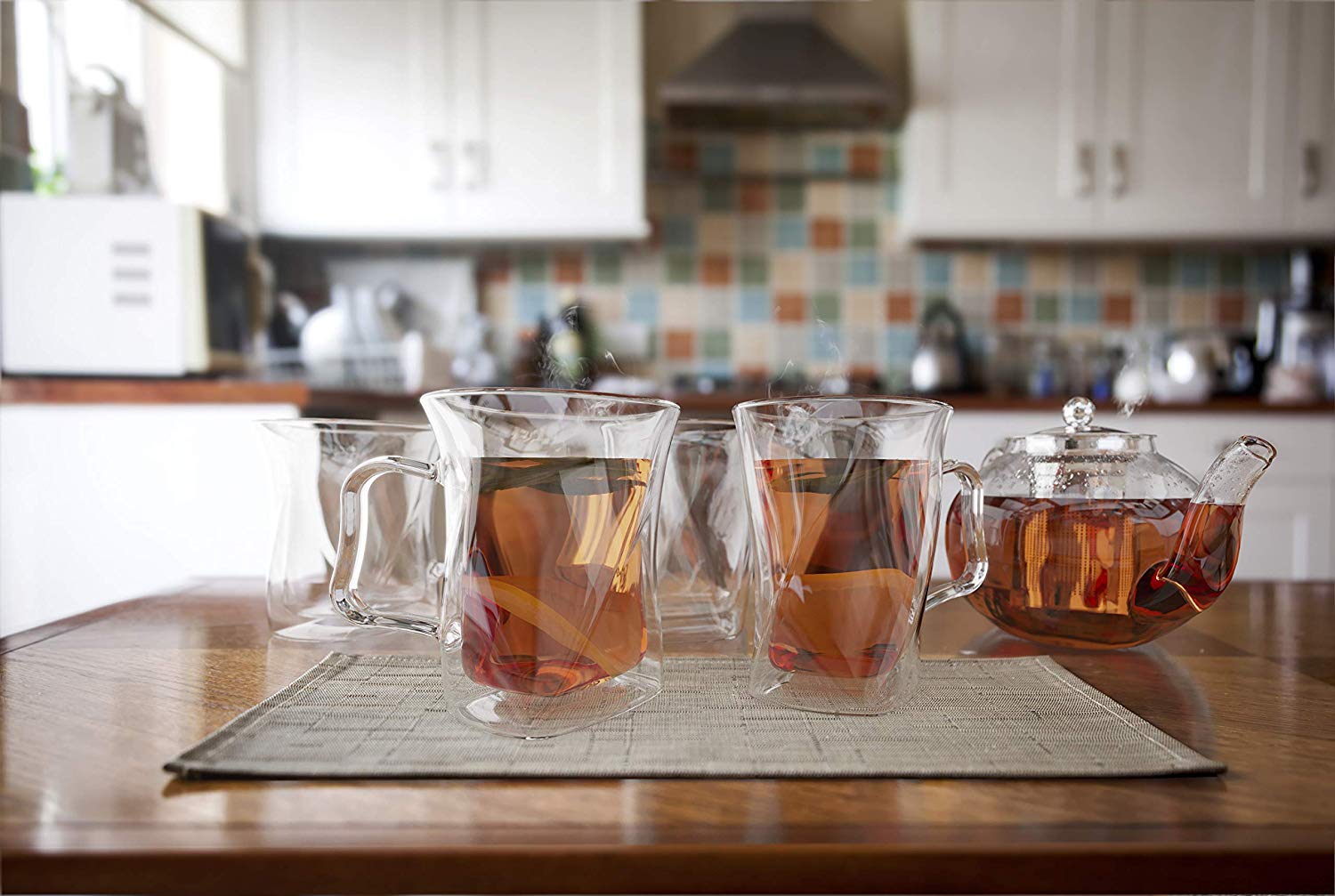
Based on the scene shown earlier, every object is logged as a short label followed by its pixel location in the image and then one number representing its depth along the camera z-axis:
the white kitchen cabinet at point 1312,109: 2.57
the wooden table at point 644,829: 0.30
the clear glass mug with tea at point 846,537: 0.44
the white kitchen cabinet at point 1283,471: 2.26
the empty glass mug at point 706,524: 0.57
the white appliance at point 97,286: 1.84
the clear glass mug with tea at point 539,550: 0.41
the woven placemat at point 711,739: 0.37
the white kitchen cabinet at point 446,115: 2.52
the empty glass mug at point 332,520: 0.59
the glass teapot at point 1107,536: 0.54
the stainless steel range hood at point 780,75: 2.51
